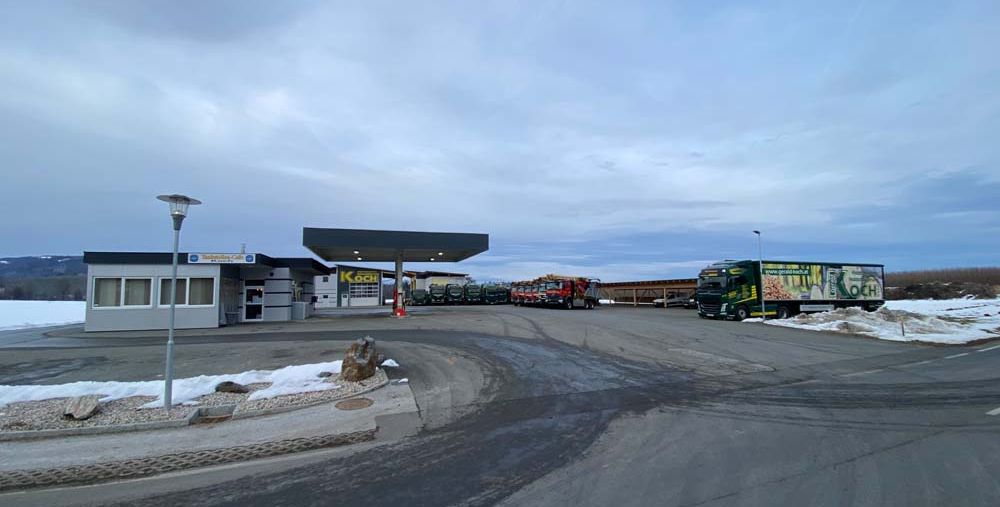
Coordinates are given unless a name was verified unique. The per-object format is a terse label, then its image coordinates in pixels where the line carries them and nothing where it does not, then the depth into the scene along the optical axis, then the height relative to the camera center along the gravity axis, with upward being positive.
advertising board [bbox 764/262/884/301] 30.02 +0.26
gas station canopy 28.80 +2.75
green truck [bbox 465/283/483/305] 55.48 -0.88
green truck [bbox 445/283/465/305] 54.62 -0.86
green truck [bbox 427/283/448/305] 55.00 -0.98
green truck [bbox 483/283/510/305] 55.81 -1.00
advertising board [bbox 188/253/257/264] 24.92 +1.46
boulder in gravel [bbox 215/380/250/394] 10.16 -2.12
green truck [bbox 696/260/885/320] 29.73 -0.13
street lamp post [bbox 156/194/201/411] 8.70 +1.11
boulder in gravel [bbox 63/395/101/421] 8.09 -2.04
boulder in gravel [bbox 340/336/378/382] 11.05 -1.74
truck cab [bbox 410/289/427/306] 56.16 -1.23
